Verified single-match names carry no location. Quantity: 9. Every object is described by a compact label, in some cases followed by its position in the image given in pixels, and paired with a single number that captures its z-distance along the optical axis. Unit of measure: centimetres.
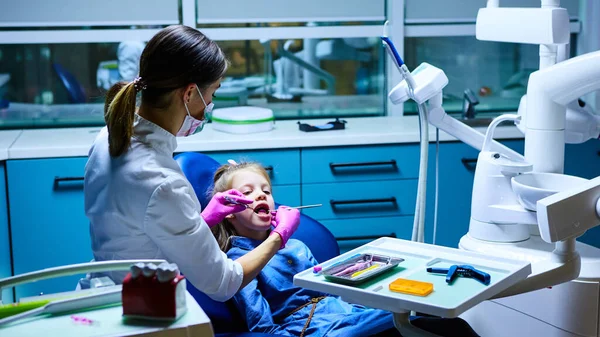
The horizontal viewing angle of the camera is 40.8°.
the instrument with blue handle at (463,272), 185
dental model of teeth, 138
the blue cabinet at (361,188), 341
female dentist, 183
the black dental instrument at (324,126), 351
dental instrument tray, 184
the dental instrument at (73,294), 145
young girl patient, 219
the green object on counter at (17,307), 145
